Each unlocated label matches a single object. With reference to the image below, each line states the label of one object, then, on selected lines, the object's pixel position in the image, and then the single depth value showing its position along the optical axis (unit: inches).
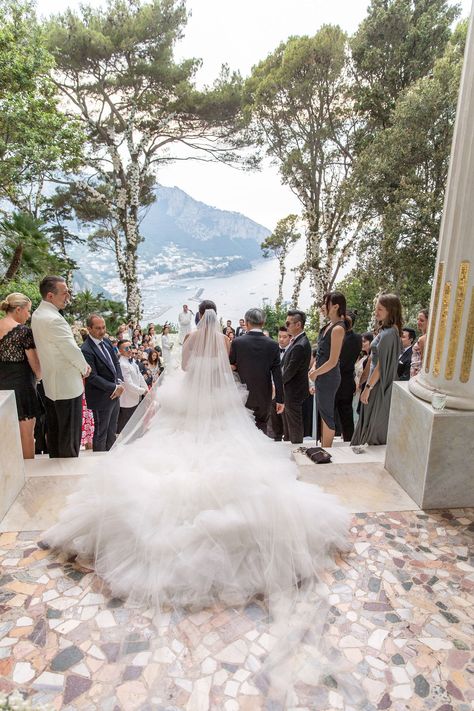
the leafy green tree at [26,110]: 309.4
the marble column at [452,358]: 94.7
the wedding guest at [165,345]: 429.3
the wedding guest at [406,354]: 176.1
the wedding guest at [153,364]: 276.4
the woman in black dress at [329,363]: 140.6
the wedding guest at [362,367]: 170.5
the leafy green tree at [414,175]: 380.2
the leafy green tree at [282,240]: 772.0
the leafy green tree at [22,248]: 311.9
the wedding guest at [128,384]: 188.2
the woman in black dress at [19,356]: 130.6
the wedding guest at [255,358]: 144.6
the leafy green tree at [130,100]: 488.4
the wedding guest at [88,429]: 196.7
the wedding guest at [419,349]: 180.4
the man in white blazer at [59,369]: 127.2
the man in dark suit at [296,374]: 153.8
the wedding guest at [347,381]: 166.4
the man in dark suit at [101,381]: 154.7
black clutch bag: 125.4
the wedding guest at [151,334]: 451.8
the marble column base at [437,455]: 99.4
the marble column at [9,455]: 100.9
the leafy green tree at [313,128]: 502.0
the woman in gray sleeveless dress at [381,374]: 136.2
